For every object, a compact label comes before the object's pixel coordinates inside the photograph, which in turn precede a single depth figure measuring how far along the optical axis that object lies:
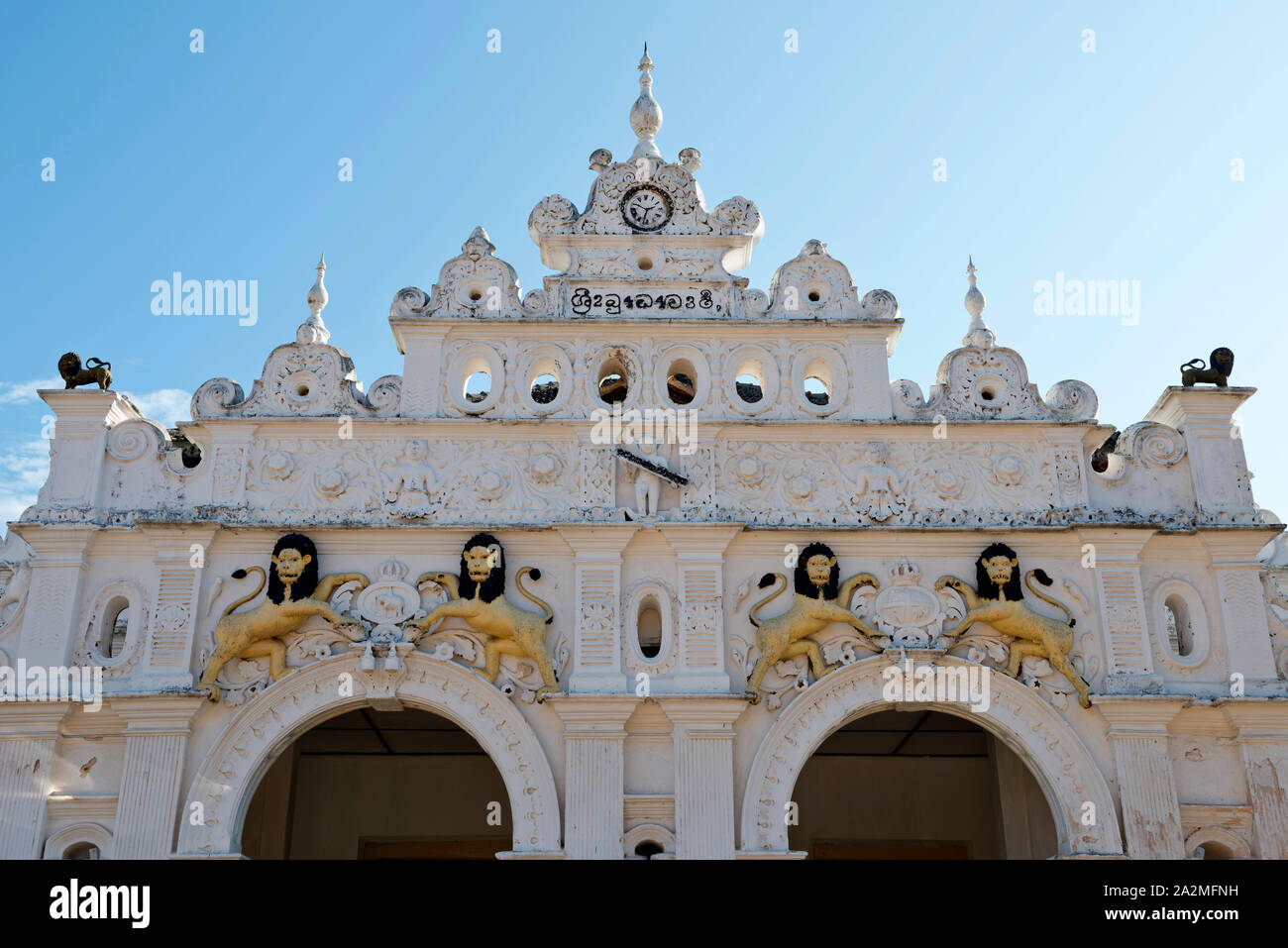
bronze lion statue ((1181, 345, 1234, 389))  15.75
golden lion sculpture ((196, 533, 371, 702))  14.10
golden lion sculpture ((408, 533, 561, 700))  14.10
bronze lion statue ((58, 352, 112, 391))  15.38
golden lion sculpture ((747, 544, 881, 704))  14.21
